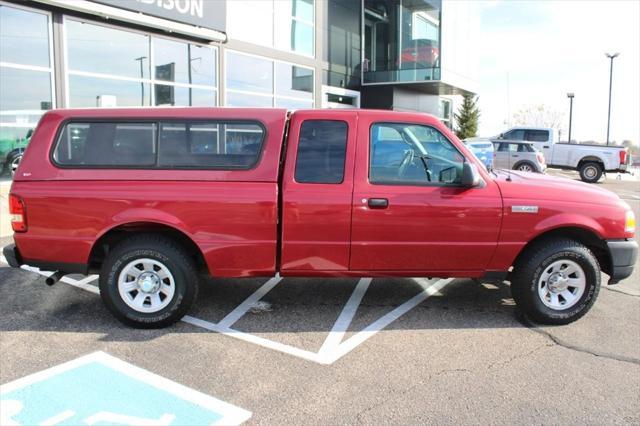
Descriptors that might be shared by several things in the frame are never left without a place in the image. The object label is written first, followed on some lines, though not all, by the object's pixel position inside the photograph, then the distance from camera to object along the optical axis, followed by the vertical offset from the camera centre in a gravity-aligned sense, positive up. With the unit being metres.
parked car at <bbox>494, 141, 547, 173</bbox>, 19.55 +0.41
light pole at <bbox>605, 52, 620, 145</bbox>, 31.83 +5.94
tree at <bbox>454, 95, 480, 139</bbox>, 32.97 +3.16
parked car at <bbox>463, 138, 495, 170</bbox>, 17.83 +0.64
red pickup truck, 4.27 -0.34
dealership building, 11.10 +3.42
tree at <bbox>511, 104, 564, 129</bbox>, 64.31 +6.34
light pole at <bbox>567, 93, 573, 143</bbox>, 35.22 +4.51
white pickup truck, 21.03 +0.60
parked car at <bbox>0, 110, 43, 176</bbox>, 10.55 +0.59
